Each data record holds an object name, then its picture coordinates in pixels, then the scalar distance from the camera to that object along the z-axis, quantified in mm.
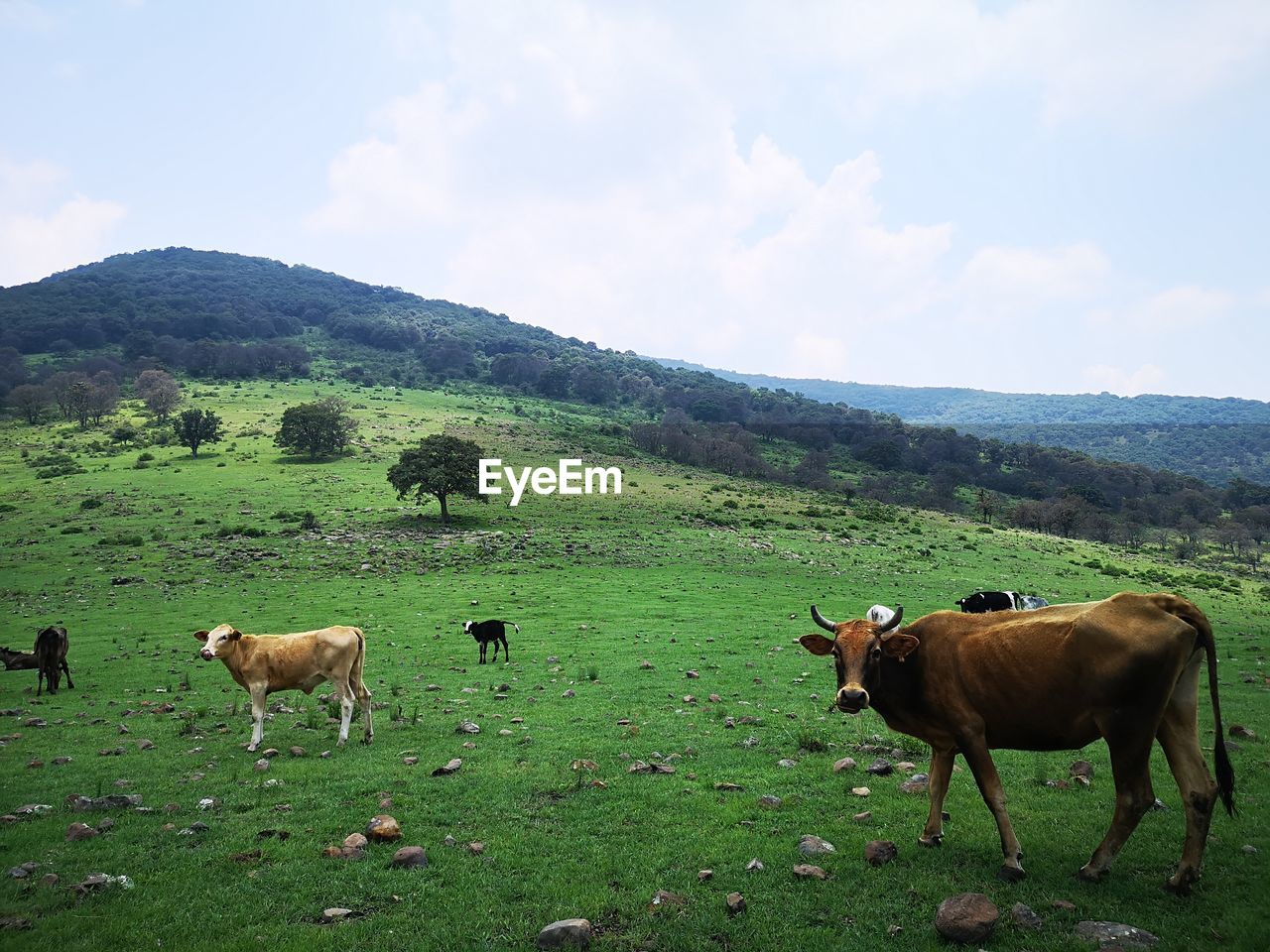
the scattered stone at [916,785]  9211
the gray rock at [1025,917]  5973
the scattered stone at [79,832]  8234
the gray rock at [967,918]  5773
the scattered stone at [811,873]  7004
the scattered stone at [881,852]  7277
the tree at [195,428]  74438
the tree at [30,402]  92750
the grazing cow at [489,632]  20688
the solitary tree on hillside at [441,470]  51219
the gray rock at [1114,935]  5586
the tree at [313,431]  75312
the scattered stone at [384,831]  8133
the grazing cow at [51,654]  17594
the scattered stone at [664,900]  6531
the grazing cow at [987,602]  20014
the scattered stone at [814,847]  7547
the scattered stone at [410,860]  7506
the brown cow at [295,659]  13062
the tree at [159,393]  94375
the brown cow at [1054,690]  6598
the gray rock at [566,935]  5941
